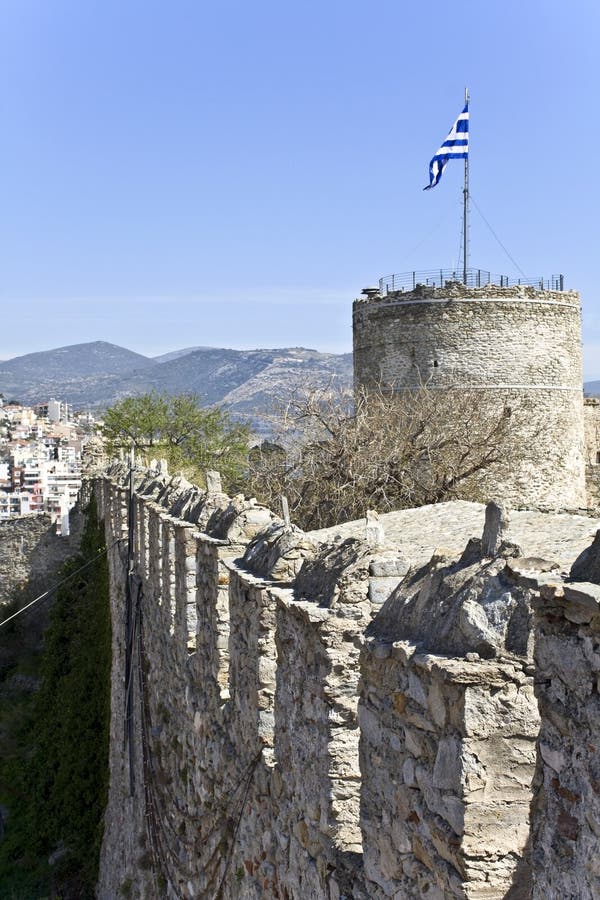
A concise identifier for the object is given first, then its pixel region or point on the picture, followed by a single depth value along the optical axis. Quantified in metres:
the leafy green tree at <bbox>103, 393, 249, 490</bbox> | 30.62
